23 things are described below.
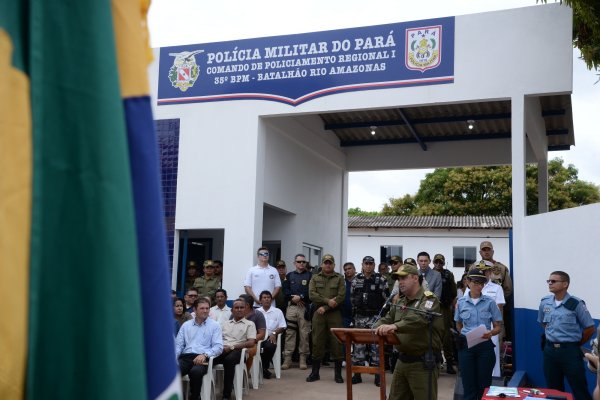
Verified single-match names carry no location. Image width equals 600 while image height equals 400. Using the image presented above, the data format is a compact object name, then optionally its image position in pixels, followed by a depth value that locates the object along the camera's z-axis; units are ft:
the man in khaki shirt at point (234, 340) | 30.35
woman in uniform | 25.80
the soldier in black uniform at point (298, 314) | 39.19
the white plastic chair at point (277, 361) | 36.32
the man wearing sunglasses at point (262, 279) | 39.50
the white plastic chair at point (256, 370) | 33.47
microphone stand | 20.11
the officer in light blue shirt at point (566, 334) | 25.14
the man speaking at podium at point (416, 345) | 20.22
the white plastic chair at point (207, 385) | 29.09
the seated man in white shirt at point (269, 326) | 36.09
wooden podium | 21.10
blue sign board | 39.88
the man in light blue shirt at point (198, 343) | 29.17
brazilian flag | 3.91
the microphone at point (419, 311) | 20.18
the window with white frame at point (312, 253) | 53.16
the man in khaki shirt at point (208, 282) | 41.27
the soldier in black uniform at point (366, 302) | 35.01
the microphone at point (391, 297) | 21.88
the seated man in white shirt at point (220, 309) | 35.73
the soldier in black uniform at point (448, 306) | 37.93
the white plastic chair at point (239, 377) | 30.76
